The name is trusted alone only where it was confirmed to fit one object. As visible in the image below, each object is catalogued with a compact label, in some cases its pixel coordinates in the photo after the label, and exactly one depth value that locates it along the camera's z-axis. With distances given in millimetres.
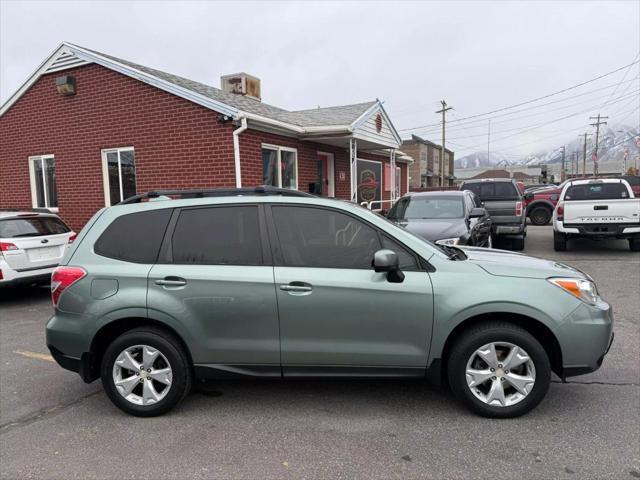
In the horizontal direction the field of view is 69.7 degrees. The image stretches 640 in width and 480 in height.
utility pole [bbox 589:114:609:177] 74638
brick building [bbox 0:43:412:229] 9617
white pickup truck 9961
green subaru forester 3264
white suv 6738
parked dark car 7469
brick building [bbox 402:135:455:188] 54500
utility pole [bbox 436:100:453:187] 46834
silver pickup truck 11125
